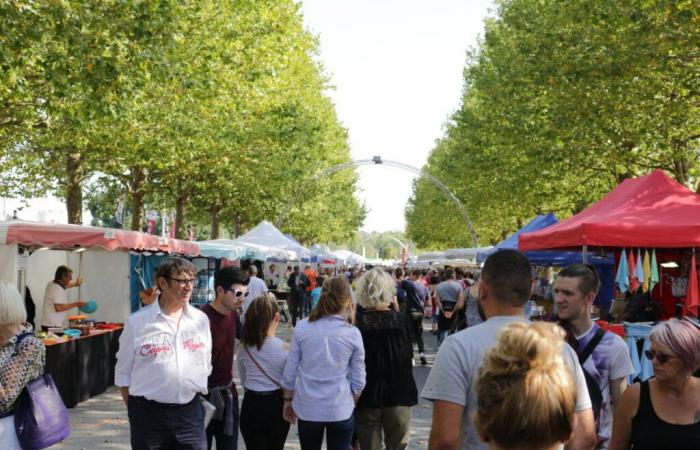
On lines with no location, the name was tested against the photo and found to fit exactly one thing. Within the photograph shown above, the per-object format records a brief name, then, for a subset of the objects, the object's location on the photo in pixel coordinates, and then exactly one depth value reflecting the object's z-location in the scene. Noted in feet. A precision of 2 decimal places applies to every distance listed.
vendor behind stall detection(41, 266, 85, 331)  41.86
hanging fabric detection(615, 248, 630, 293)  36.99
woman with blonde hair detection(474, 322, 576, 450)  6.99
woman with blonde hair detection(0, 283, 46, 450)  14.55
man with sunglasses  19.35
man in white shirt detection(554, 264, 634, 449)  14.78
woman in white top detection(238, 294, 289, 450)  19.72
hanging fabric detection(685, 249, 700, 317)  35.91
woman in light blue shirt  18.76
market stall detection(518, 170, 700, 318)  33.83
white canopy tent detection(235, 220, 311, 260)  92.94
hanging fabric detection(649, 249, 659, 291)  36.15
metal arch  162.91
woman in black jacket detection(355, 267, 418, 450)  20.84
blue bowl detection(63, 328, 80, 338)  39.69
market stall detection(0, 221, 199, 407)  38.42
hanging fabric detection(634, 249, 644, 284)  36.76
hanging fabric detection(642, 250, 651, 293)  36.78
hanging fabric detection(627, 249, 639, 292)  36.91
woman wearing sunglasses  12.42
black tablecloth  36.78
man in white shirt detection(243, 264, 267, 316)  50.55
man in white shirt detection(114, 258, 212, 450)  16.40
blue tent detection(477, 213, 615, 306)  59.47
